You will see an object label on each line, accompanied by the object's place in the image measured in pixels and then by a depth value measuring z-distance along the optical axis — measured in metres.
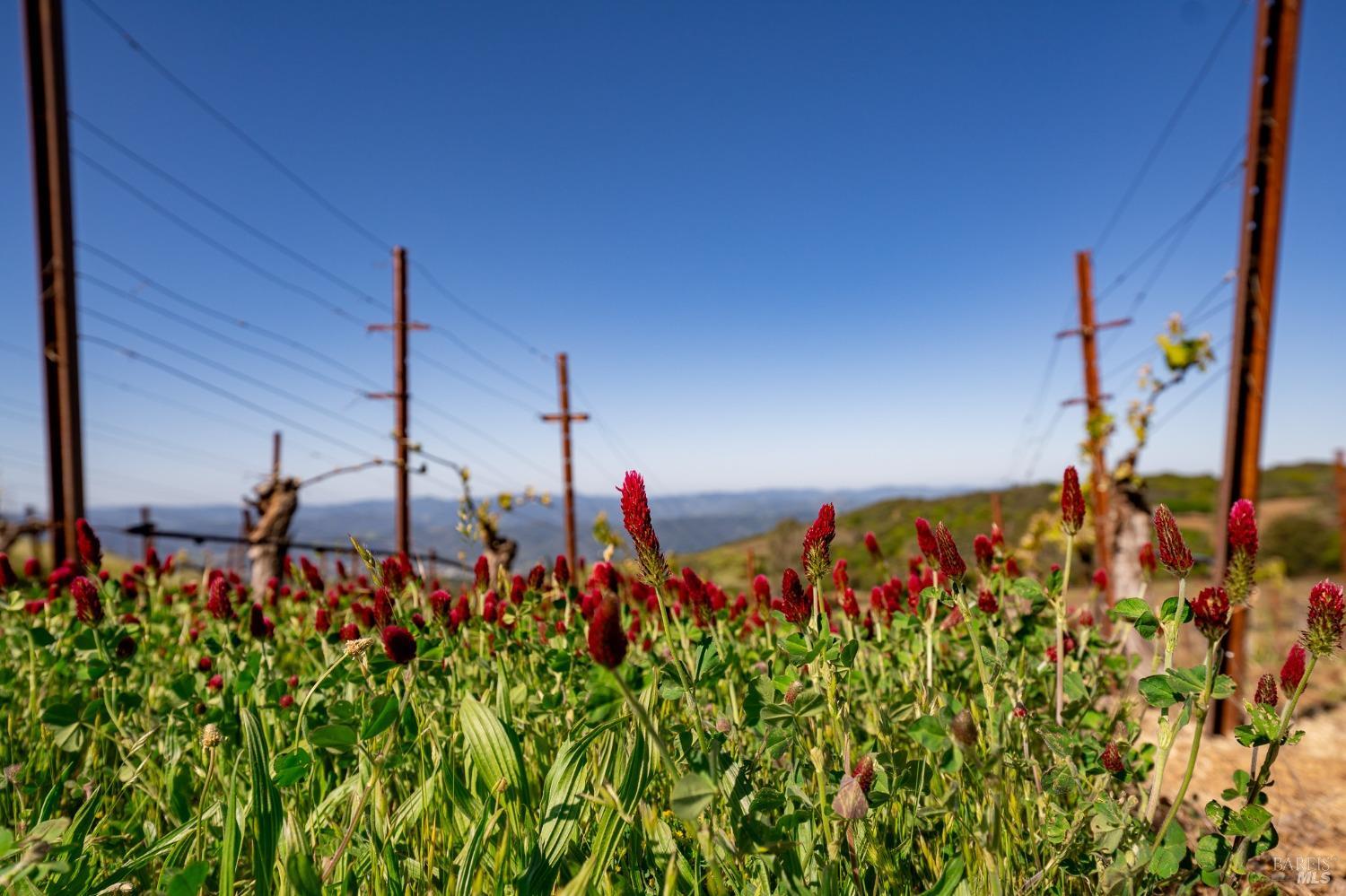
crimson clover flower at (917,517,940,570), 0.54
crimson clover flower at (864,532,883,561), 0.73
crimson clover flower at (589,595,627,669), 0.30
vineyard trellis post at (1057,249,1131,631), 7.44
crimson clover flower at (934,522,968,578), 0.43
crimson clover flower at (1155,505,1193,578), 0.41
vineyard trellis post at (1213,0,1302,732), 4.27
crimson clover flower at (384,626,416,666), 0.41
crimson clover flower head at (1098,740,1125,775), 0.45
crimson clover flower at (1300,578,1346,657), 0.37
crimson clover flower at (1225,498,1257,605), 0.41
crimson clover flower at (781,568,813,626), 0.44
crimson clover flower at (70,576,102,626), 0.59
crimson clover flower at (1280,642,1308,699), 0.42
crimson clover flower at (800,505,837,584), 0.42
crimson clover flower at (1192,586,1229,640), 0.39
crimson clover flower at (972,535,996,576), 0.65
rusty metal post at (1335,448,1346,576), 12.88
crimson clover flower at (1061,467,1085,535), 0.48
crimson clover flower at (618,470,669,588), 0.38
